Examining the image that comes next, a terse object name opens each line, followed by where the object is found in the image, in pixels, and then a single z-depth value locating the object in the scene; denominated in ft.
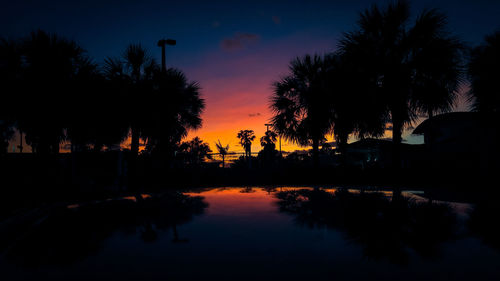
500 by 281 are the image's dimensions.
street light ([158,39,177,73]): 37.33
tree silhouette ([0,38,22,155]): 36.37
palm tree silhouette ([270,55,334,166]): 46.16
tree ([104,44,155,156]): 46.73
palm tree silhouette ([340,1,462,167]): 33.71
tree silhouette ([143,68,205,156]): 46.01
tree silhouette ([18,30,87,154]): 36.91
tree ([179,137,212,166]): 55.26
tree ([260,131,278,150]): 116.93
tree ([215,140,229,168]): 59.69
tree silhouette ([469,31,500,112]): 41.19
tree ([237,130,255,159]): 128.00
